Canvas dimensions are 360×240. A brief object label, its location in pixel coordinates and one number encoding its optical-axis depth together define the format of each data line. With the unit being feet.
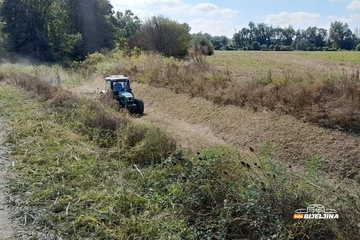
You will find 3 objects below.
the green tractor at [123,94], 41.88
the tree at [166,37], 98.37
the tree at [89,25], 134.21
